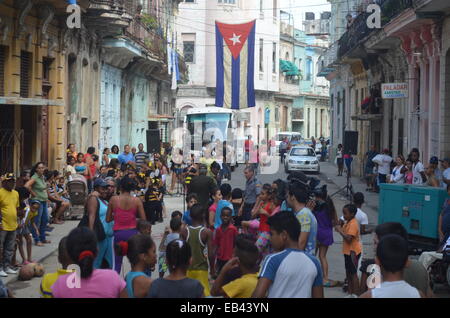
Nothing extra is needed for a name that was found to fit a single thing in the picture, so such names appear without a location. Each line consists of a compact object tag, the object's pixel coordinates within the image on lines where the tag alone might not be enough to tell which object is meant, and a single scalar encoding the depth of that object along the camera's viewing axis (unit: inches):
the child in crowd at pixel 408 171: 732.9
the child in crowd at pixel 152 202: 676.7
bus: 1587.1
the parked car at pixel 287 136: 2432.2
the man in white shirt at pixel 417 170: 727.1
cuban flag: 1166.3
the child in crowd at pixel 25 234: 485.6
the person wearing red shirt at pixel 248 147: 1428.8
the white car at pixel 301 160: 1504.7
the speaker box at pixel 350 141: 1100.5
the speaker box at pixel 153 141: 1038.4
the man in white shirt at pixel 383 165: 981.2
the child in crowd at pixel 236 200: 477.4
